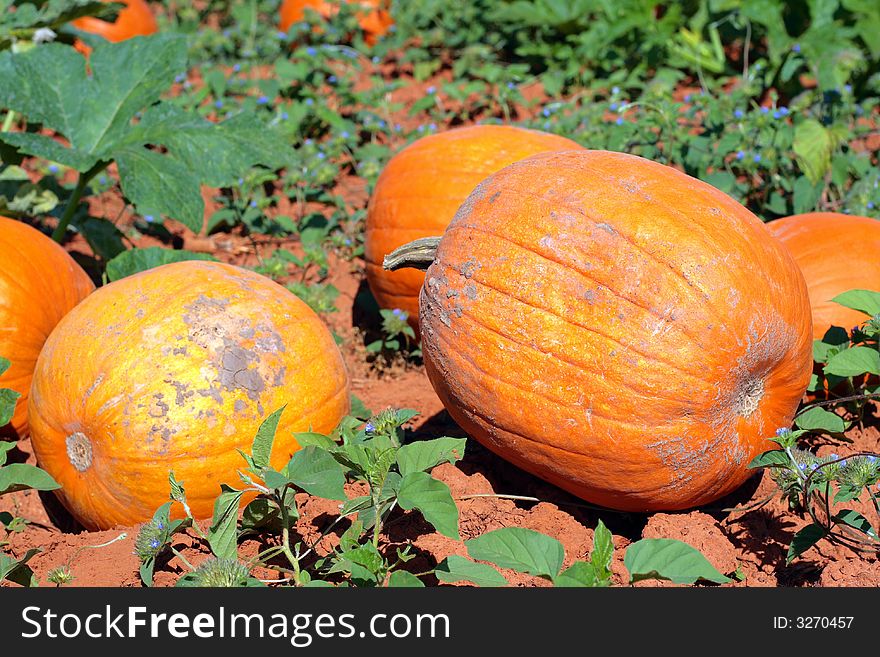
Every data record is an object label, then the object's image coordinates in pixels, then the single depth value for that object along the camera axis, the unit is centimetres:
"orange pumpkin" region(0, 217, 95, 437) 341
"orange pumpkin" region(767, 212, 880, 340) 340
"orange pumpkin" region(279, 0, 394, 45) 754
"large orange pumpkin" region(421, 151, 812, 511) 260
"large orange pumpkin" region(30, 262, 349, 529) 286
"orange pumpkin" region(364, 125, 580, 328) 389
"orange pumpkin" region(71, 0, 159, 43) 725
